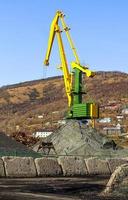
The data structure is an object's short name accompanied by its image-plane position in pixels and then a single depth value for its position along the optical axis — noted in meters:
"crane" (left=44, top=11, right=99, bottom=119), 76.50
